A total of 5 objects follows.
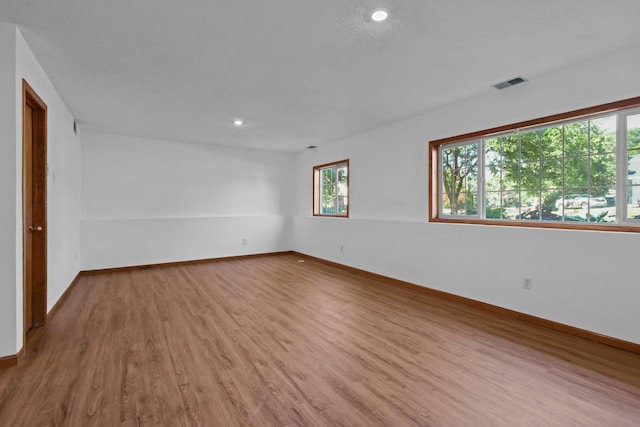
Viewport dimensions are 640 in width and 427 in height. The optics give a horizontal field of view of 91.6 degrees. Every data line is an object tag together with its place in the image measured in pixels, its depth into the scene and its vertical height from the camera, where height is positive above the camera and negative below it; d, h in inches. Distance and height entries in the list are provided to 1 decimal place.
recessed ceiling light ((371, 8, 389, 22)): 78.8 +51.0
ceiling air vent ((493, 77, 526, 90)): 120.4 +51.3
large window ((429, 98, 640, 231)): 103.3 +16.1
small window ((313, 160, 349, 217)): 237.5 +18.7
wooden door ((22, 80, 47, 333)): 109.4 -0.7
